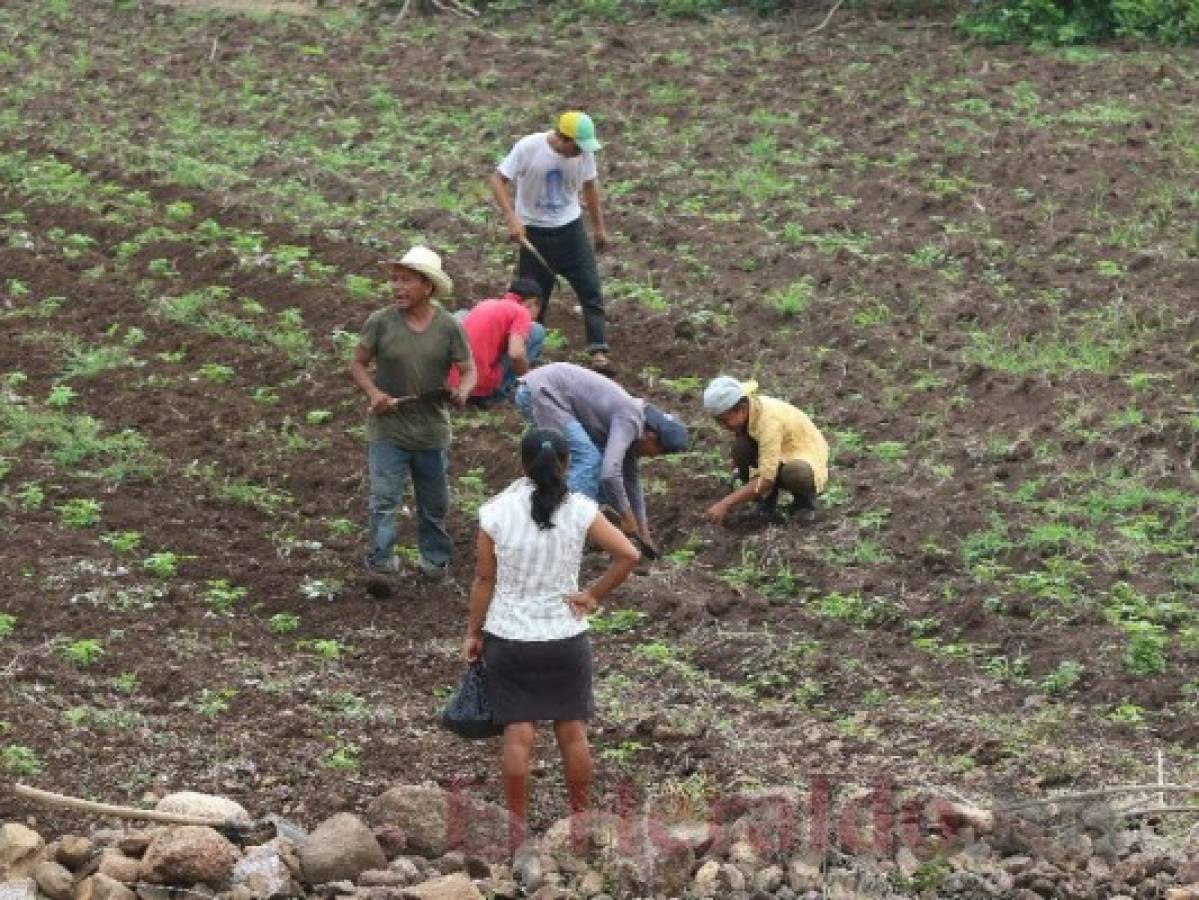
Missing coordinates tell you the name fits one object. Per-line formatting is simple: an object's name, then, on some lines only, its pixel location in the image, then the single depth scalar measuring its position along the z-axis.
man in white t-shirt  24.52
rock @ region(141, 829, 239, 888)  12.72
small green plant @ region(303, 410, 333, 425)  24.08
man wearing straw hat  19.31
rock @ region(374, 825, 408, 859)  13.78
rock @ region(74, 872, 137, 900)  12.59
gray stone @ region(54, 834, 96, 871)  12.95
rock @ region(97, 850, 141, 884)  12.87
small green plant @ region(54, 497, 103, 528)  20.56
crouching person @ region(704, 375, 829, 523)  21.00
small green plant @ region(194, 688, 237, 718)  16.59
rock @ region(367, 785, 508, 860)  14.09
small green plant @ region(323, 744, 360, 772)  15.73
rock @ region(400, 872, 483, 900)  12.89
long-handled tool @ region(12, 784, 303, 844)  13.35
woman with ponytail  14.30
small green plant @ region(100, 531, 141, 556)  20.02
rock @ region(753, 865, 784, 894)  13.54
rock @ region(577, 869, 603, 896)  13.48
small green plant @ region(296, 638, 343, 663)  18.41
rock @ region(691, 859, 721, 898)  13.46
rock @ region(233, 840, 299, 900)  13.02
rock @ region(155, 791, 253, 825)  13.65
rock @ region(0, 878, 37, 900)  12.36
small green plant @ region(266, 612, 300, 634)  18.92
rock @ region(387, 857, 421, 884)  13.41
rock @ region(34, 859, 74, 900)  12.66
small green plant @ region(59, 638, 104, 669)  17.23
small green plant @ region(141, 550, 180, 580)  19.58
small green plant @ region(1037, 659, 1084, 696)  17.83
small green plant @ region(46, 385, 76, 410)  23.83
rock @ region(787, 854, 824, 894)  13.57
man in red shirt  23.00
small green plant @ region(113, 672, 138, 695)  16.83
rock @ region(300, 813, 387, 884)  13.26
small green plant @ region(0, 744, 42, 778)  14.82
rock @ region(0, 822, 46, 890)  12.81
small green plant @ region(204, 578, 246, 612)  19.23
